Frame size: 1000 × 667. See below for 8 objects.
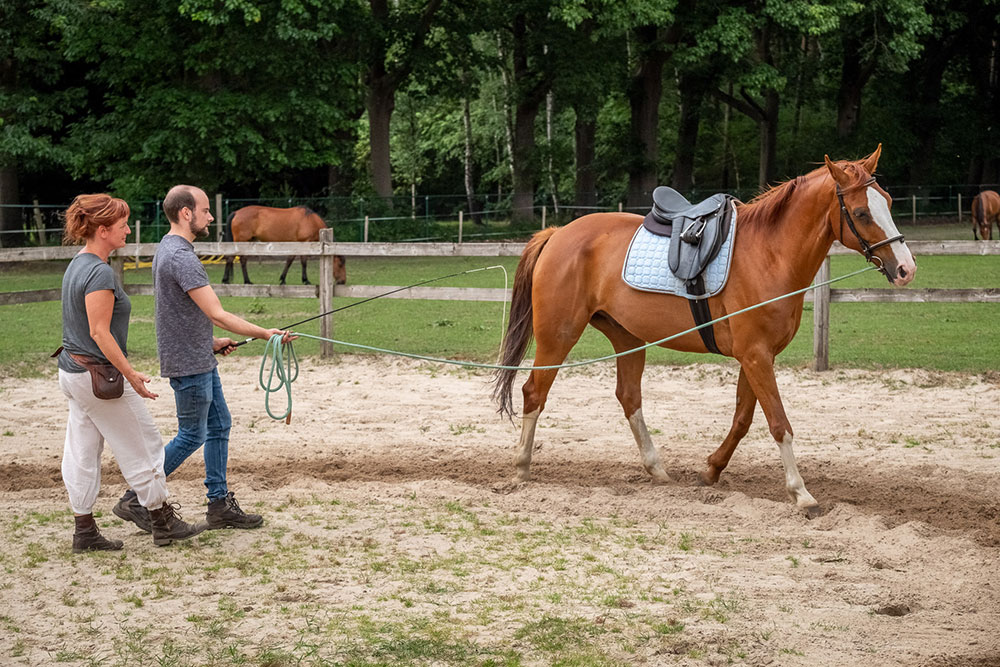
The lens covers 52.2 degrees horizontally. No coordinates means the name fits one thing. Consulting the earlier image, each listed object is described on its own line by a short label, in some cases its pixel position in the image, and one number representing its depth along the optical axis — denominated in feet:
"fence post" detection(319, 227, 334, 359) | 39.64
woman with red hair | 16.98
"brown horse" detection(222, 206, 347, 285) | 70.13
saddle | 21.76
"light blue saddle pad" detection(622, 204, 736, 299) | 21.70
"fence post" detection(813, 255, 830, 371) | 35.24
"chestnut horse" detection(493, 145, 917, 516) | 20.11
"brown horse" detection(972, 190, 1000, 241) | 84.84
